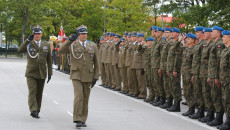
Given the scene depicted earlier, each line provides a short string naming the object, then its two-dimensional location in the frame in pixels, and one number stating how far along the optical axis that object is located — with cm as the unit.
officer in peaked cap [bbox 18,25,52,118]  1101
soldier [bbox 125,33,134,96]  1683
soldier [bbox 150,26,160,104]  1405
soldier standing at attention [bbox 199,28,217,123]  1105
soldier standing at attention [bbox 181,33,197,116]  1192
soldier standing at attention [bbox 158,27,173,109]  1318
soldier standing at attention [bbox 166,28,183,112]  1267
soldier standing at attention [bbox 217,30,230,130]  997
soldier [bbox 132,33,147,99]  1589
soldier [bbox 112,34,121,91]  1877
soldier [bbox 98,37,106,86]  2104
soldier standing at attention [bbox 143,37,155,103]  1469
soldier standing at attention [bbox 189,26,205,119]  1141
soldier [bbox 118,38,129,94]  1759
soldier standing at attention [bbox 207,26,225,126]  1048
